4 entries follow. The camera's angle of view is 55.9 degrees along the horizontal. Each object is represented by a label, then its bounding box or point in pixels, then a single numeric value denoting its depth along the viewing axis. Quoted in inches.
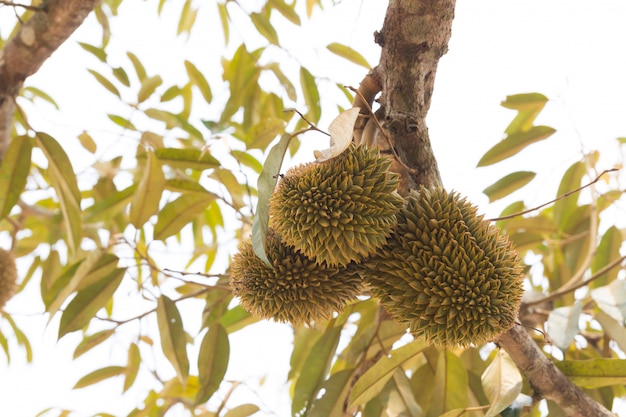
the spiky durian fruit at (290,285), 36.5
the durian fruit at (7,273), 69.3
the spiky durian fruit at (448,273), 34.2
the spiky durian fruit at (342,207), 33.5
